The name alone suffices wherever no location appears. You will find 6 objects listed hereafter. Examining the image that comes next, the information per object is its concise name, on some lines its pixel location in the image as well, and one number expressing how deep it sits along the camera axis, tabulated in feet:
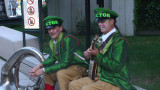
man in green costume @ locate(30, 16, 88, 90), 11.80
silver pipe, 11.16
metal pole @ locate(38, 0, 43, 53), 21.27
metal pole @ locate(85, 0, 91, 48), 14.70
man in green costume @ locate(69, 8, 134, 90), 9.91
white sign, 22.00
